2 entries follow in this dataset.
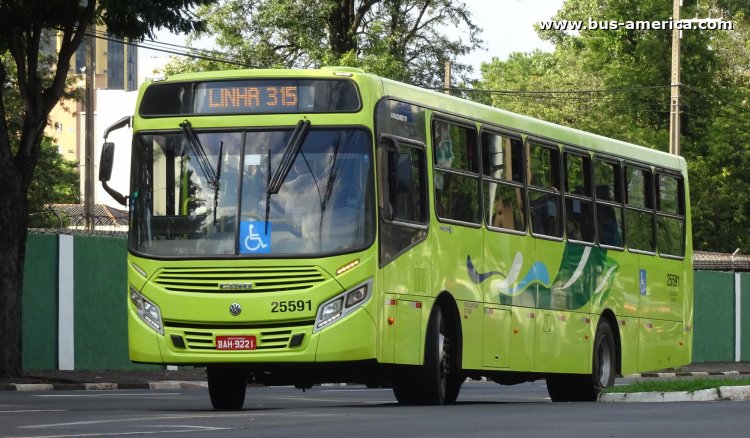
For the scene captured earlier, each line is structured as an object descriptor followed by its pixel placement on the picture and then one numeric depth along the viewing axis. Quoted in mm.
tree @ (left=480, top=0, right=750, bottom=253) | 63562
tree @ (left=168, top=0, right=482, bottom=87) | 52250
